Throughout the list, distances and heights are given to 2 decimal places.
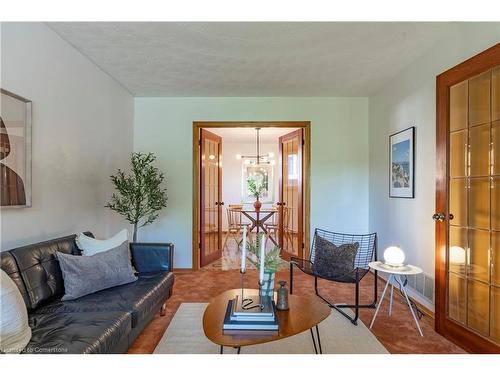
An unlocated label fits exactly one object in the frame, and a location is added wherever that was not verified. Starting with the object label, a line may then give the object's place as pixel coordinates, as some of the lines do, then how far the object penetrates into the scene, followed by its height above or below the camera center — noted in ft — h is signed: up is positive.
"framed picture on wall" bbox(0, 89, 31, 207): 6.26 +0.85
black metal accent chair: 8.54 -2.65
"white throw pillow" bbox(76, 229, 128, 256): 7.52 -1.59
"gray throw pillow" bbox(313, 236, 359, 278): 9.19 -2.42
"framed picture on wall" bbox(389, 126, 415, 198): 9.86 +0.90
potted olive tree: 8.84 -0.69
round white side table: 7.63 -2.31
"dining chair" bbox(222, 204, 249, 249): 21.42 -2.79
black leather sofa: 4.73 -2.57
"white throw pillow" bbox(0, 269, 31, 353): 4.34 -2.16
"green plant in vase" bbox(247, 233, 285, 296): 6.24 -1.76
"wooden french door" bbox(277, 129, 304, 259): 14.13 -0.42
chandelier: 25.11 +2.63
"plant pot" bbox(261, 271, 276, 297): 6.23 -2.16
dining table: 19.81 -2.78
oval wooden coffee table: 4.85 -2.64
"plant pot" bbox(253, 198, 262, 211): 20.19 -1.36
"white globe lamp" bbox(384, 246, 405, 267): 8.12 -2.05
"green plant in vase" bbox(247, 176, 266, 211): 25.55 +0.02
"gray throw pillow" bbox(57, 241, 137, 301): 6.52 -2.11
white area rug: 6.70 -3.92
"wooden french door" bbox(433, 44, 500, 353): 6.38 -0.40
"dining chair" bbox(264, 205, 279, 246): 20.67 -2.91
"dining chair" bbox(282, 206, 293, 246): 15.30 -2.07
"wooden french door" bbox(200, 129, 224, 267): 14.25 -0.57
